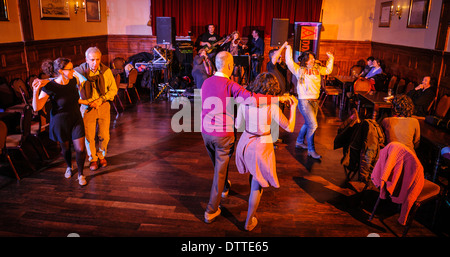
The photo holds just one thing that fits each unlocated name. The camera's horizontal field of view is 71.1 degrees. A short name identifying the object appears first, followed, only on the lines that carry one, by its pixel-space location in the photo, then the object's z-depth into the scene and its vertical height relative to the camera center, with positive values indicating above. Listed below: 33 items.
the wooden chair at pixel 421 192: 2.60 -1.23
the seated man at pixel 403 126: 3.03 -0.71
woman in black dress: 3.19 -0.61
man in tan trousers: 3.62 -0.63
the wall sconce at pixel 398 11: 7.46 +0.89
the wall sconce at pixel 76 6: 8.23 +0.95
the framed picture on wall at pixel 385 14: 8.16 +0.91
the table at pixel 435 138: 3.16 -0.90
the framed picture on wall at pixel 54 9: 7.04 +0.76
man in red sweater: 2.63 -0.54
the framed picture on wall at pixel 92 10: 8.96 +0.95
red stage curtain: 9.44 +0.99
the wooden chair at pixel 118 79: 7.03 -0.76
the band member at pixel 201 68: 6.52 -0.47
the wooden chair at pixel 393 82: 7.14 -0.72
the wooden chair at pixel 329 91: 7.28 -0.98
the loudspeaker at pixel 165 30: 8.59 +0.40
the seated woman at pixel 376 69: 7.15 -0.44
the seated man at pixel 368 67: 7.61 -0.43
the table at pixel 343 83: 7.23 -0.79
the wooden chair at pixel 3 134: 3.54 -1.02
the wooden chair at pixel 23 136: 3.84 -1.18
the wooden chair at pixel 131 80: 7.18 -0.80
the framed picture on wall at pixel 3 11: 5.83 +0.56
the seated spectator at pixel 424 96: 5.15 -0.74
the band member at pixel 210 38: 9.31 +0.22
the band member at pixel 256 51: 9.52 -0.13
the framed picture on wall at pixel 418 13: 6.34 +0.74
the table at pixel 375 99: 5.05 -0.82
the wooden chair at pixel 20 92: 5.41 -0.86
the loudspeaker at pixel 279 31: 8.73 +0.43
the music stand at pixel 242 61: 9.16 -0.41
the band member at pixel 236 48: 9.15 -0.05
